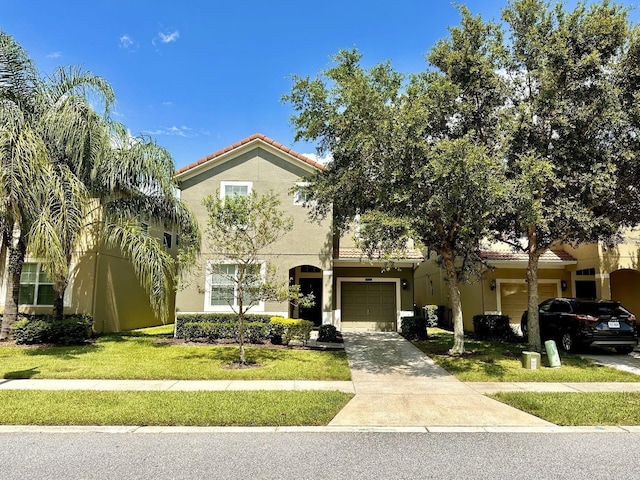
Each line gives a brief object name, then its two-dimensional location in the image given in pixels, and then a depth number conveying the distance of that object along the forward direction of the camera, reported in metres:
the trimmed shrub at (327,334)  14.61
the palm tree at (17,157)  10.67
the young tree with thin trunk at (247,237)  10.31
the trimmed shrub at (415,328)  15.72
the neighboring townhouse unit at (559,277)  17.03
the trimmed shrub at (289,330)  13.55
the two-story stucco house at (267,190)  16.02
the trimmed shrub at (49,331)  13.09
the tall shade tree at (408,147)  9.24
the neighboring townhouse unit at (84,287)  16.03
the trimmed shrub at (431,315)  21.09
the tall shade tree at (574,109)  9.96
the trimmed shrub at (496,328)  15.48
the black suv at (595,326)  12.29
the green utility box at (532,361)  10.32
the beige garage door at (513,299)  18.52
